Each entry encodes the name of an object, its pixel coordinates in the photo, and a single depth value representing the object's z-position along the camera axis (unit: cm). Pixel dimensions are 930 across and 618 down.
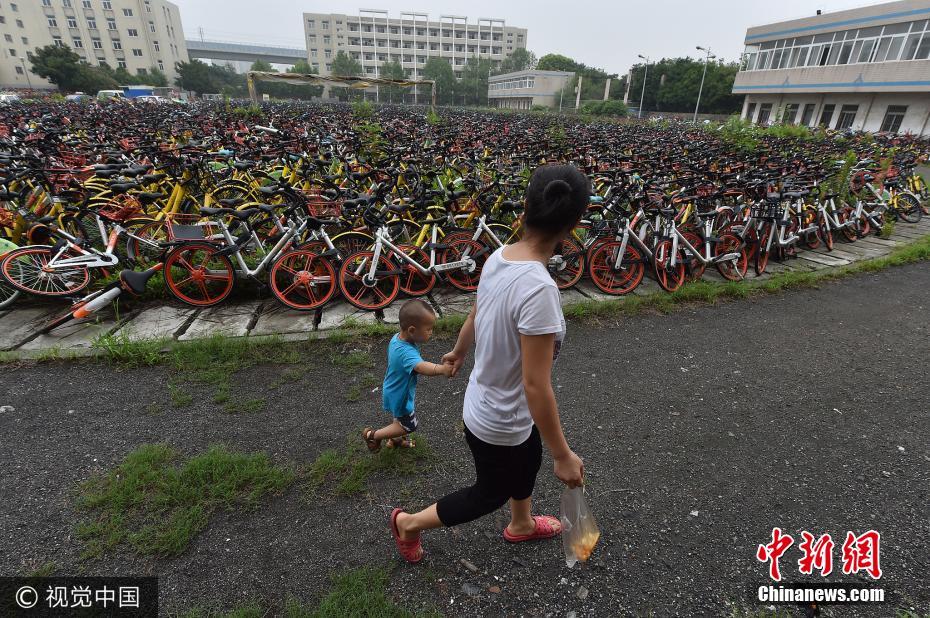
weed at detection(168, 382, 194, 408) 304
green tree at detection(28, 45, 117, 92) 4572
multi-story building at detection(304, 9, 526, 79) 8906
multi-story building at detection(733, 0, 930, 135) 2744
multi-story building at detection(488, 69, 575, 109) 6488
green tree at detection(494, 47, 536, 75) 9212
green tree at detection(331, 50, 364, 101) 7894
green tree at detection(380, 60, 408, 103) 7406
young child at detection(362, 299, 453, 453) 213
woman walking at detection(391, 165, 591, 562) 129
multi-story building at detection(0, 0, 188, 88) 5875
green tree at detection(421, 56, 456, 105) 7488
